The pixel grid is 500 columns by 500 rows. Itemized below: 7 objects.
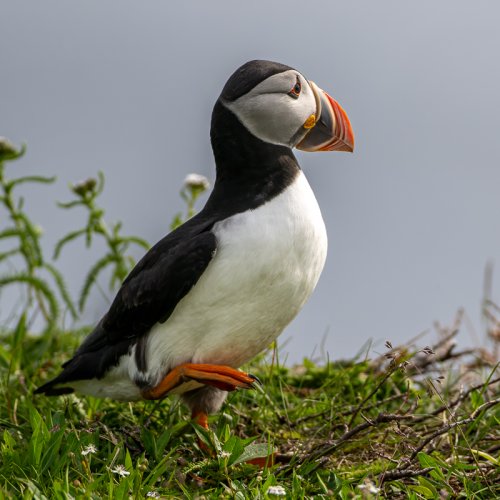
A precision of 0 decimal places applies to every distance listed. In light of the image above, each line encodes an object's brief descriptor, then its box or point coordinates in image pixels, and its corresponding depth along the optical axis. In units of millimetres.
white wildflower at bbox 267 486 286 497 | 6926
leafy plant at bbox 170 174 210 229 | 12016
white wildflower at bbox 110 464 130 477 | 7312
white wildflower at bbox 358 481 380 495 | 5996
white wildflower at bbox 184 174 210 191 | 12000
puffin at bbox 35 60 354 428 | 8234
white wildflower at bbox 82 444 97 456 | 7596
